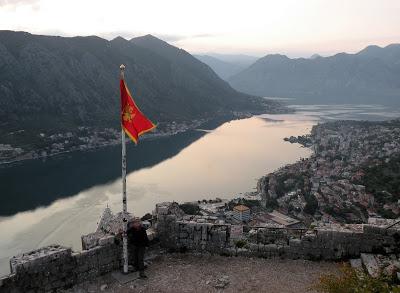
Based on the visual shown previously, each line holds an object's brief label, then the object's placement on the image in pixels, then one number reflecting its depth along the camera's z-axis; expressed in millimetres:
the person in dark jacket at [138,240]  9508
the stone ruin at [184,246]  8578
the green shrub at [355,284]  6164
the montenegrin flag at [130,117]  9641
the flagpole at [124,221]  9313
